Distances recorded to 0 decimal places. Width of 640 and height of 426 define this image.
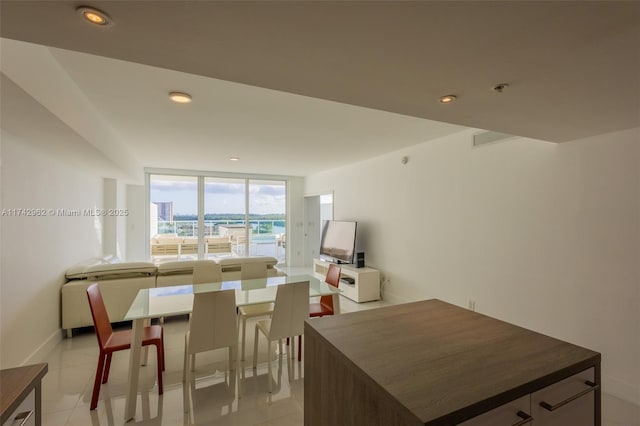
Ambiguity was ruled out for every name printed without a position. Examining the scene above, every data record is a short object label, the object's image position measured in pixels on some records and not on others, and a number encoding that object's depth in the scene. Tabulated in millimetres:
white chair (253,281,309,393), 2354
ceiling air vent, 3042
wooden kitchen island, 855
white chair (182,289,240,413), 2121
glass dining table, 2020
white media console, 4555
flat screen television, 5164
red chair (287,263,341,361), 2854
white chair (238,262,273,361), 2826
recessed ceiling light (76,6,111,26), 905
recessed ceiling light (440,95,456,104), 1624
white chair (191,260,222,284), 3250
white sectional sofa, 3229
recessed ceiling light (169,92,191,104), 2334
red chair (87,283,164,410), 2088
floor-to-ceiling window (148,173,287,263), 6566
